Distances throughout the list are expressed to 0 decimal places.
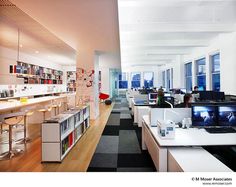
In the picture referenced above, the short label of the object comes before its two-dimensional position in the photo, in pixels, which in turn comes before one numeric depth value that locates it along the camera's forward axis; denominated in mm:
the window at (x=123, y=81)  18109
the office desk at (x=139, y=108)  5495
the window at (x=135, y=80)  17516
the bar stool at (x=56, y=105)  5844
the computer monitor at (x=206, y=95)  4600
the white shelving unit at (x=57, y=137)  3125
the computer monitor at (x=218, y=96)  4388
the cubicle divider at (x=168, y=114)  2789
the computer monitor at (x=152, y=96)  6393
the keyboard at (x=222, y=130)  2441
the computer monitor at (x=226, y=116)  2580
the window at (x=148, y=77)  17098
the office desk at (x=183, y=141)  2012
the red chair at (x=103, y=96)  12602
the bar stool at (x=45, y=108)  5155
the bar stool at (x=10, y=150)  3367
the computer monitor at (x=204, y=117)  2604
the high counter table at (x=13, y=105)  3873
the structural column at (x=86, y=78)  6867
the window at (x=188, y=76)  9766
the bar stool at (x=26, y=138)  4142
